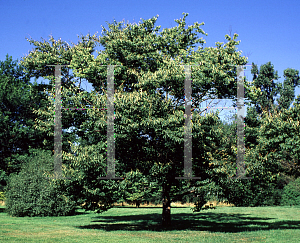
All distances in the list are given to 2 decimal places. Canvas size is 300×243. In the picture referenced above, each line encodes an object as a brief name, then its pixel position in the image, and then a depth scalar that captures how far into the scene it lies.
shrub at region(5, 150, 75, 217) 26.42
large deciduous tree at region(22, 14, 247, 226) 15.02
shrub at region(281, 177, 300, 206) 38.28
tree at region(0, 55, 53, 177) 33.62
